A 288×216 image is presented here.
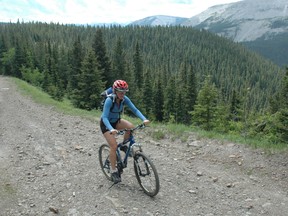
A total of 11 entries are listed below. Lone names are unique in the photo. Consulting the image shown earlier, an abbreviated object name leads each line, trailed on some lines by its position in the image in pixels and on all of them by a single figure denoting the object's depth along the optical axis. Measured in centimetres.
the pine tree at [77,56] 4931
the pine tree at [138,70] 6153
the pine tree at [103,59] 4045
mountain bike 775
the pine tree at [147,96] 5338
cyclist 780
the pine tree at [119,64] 4976
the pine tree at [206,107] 3150
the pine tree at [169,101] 5380
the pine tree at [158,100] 5491
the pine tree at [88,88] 3272
